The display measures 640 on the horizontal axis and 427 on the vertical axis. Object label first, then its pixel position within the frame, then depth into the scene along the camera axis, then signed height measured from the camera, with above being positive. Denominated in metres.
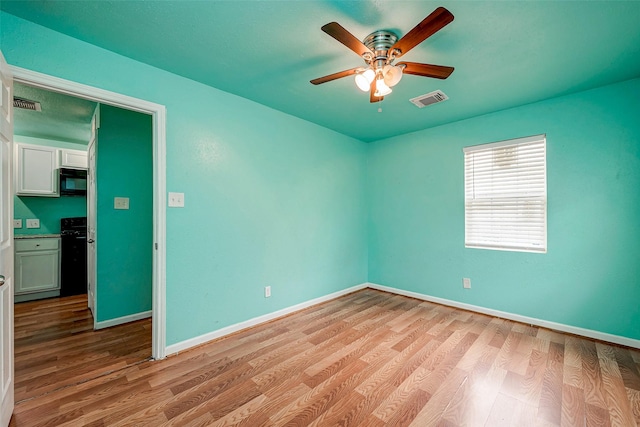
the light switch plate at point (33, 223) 4.08 -0.15
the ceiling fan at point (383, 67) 1.67 +1.00
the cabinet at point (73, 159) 4.23 +0.91
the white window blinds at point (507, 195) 2.87 +0.21
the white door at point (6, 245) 1.38 -0.18
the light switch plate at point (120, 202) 2.97 +0.13
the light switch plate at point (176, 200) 2.31 +0.12
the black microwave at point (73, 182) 4.16 +0.52
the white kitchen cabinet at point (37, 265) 3.71 -0.75
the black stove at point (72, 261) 3.99 -0.73
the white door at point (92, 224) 2.96 -0.13
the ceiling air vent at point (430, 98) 2.63 +1.21
